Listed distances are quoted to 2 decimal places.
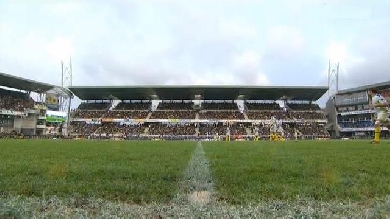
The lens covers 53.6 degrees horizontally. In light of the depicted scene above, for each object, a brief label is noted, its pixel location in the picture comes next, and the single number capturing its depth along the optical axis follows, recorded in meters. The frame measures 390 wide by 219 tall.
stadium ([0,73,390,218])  3.99
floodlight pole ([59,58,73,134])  76.70
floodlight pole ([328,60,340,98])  83.12
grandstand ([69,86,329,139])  68.36
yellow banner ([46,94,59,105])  74.56
